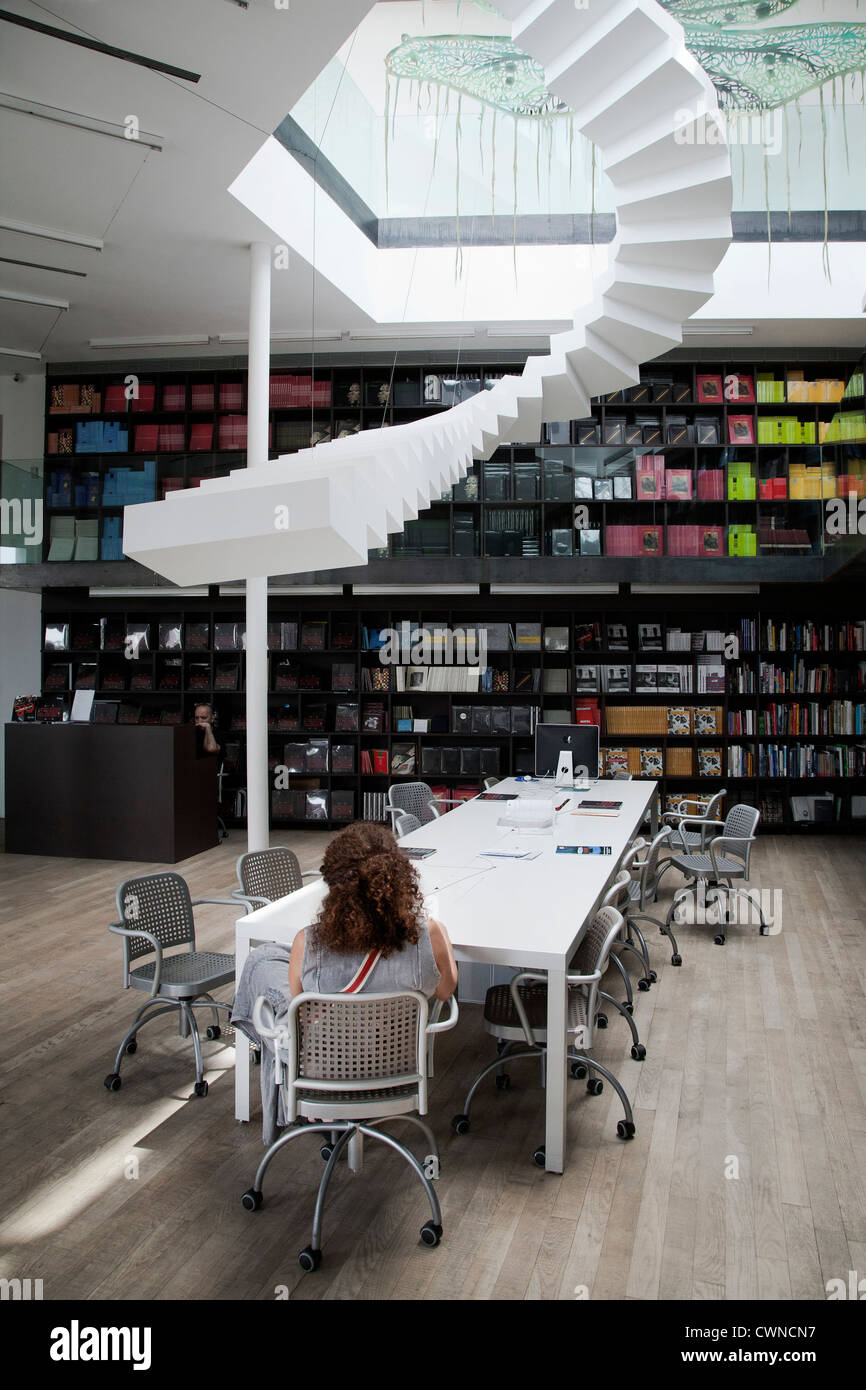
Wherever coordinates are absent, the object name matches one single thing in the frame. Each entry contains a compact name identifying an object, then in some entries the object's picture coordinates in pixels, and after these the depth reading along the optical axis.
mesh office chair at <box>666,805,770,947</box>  6.47
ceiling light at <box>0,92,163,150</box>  5.65
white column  7.84
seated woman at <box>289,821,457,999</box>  2.89
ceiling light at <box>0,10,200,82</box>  4.80
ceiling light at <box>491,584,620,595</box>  10.16
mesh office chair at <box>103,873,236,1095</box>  4.11
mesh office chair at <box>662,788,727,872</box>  6.88
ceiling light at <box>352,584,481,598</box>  10.05
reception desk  8.73
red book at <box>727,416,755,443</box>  10.11
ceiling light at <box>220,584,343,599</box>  9.97
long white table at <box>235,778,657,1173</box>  3.40
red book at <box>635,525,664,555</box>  9.83
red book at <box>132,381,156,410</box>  10.82
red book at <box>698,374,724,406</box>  10.11
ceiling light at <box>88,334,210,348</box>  10.02
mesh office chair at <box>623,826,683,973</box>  5.55
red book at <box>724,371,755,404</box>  10.12
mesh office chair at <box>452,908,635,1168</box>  3.56
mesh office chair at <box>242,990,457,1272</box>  2.85
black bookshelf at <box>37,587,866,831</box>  10.32
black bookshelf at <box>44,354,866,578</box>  9.81
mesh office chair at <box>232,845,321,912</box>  4.67
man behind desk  9.48
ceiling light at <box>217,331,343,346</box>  9.97
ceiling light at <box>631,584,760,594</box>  10.02
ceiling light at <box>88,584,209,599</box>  10.59
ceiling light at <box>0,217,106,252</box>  6.88
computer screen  8.29
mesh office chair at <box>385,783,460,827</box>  7.22
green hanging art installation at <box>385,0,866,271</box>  5.94
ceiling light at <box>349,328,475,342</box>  9.68
